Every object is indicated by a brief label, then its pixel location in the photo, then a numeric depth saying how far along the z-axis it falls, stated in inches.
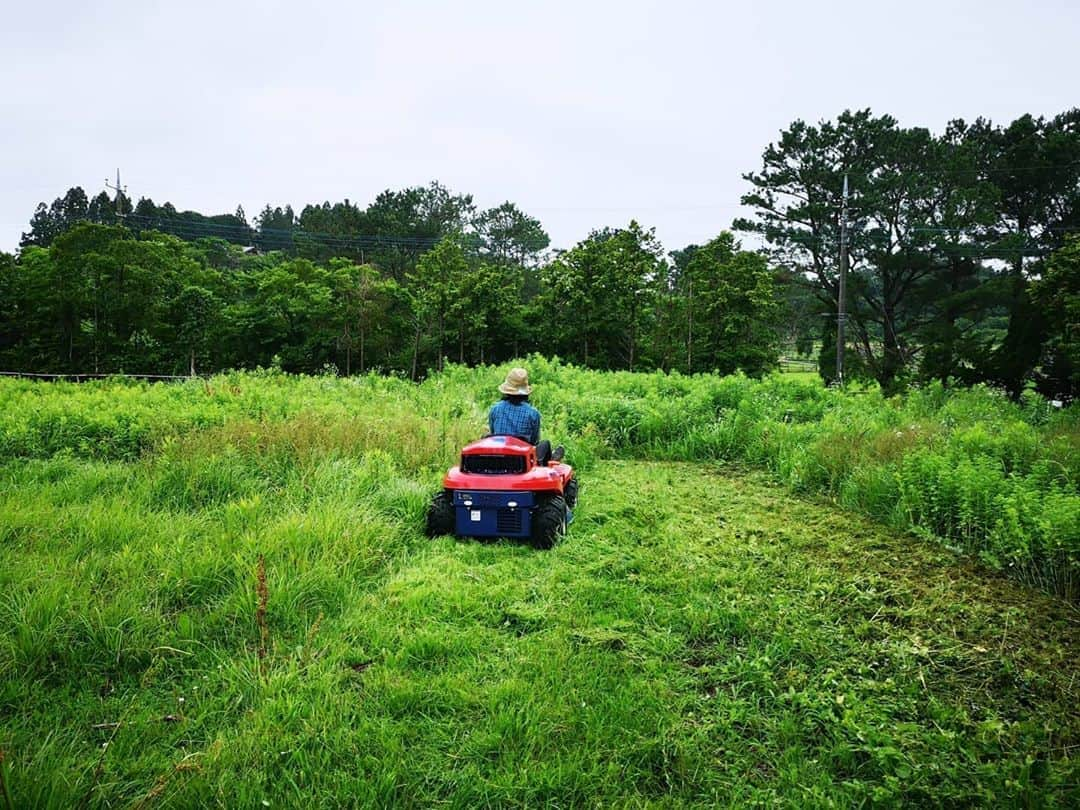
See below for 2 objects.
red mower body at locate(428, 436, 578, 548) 194.4
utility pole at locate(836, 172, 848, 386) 921.5
